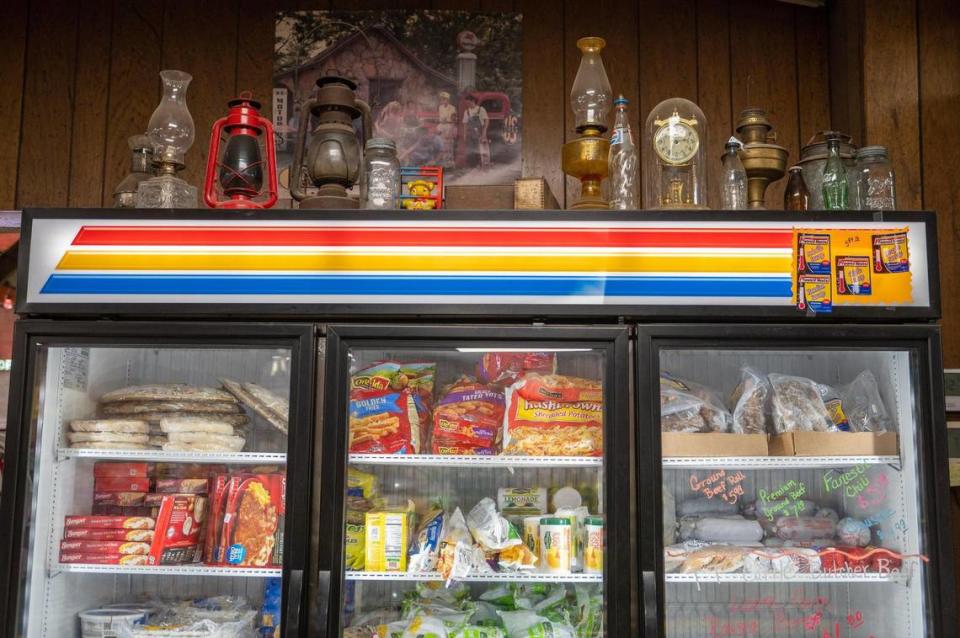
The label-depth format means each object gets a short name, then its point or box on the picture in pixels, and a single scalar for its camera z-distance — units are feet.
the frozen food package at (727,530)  8.66
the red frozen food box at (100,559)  8.43
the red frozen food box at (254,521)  8.52
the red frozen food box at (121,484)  9.01
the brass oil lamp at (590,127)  8.92
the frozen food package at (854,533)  8.52
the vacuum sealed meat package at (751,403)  8.73
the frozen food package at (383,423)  8.70
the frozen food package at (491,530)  8.57
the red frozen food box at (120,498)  8.94
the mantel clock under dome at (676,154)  8.81
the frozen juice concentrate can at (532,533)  8.70
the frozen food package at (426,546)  8.48
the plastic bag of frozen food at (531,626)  8.59
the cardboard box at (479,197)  9.30
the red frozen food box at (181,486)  8.97
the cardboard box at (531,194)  9.00
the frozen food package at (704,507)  8.93
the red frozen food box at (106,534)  8.54
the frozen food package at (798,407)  8.63
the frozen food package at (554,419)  8.66
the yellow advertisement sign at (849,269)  8.05
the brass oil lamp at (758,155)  9.14
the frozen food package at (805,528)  8.71
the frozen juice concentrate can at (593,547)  8.34
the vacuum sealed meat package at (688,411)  8.59
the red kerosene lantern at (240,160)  8.70
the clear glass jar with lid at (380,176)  8.91
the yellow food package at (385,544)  8.50
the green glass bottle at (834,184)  8.74
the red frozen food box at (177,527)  8.57
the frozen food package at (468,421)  8.82
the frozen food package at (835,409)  8.72
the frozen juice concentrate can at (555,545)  8.48
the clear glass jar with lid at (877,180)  8.87
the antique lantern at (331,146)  8.91
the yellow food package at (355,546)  8.50
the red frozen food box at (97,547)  8.48
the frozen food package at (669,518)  8.66
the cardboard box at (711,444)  8.20
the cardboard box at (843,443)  8.28
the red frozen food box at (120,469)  9.05
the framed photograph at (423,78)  11.49
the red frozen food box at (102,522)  8.57
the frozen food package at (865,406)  8.69
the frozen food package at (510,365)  9.18
